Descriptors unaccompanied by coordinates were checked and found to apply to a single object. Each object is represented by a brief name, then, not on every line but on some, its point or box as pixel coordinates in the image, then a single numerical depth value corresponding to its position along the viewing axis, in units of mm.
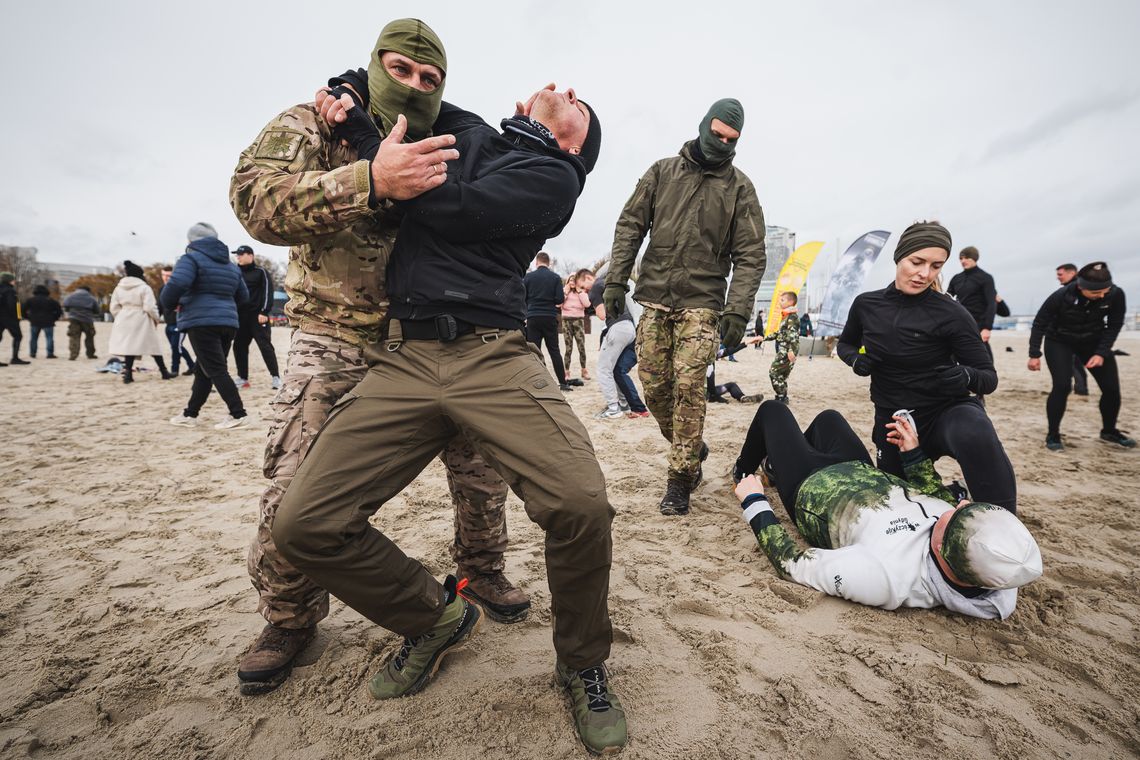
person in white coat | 8148
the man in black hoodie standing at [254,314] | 7141
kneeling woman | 2674
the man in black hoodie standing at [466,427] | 1458
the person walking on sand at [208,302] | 5188
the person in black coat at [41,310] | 10805
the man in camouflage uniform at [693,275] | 3305
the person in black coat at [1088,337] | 4898
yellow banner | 14789
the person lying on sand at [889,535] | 1863
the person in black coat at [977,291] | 6820
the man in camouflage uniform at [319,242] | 1466
